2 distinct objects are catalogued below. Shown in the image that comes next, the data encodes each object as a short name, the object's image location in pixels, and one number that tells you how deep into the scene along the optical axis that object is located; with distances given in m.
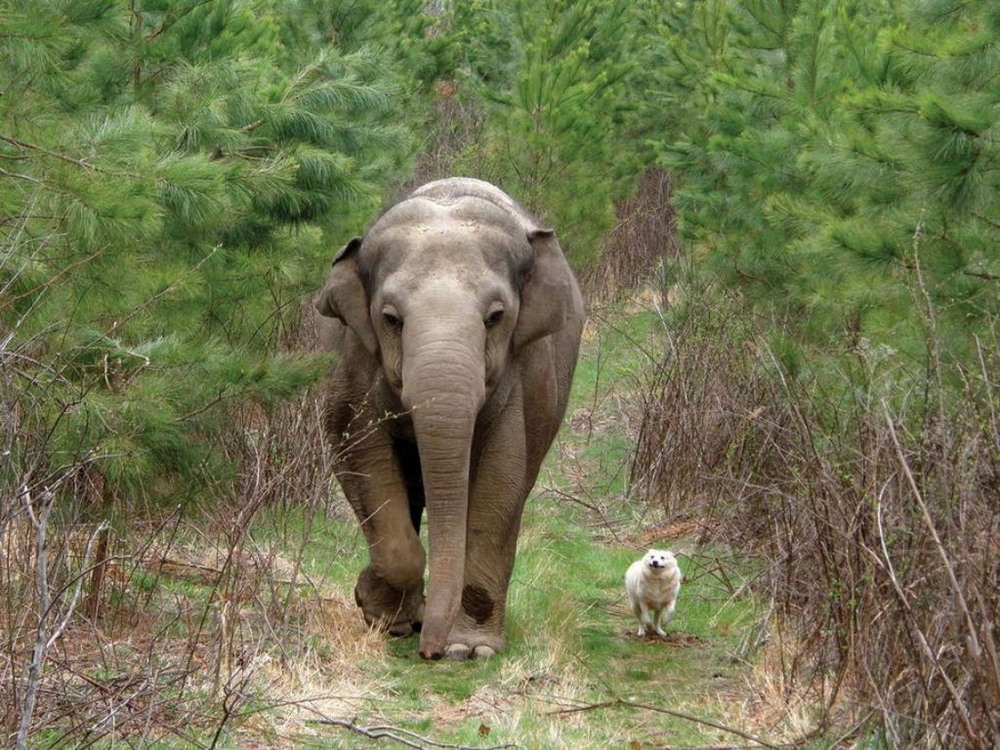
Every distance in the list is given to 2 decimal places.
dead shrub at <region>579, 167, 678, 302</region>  50.98
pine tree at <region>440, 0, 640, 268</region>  41.29
